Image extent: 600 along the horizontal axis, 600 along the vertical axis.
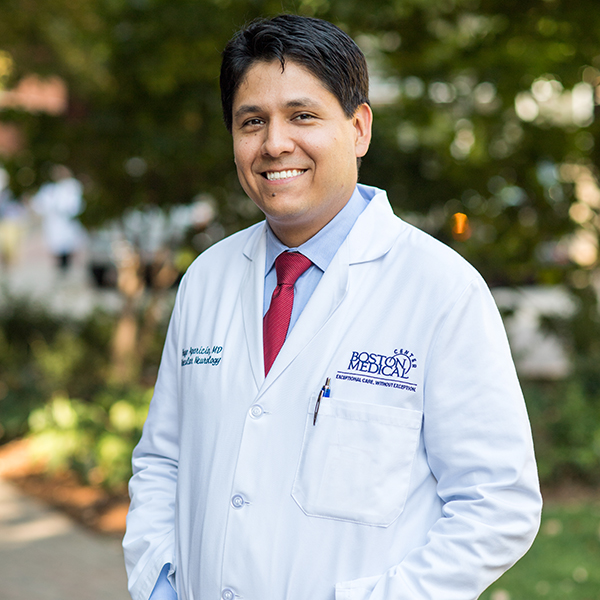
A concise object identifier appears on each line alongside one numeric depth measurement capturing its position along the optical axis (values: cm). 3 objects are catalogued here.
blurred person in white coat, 620
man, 157
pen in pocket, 167
